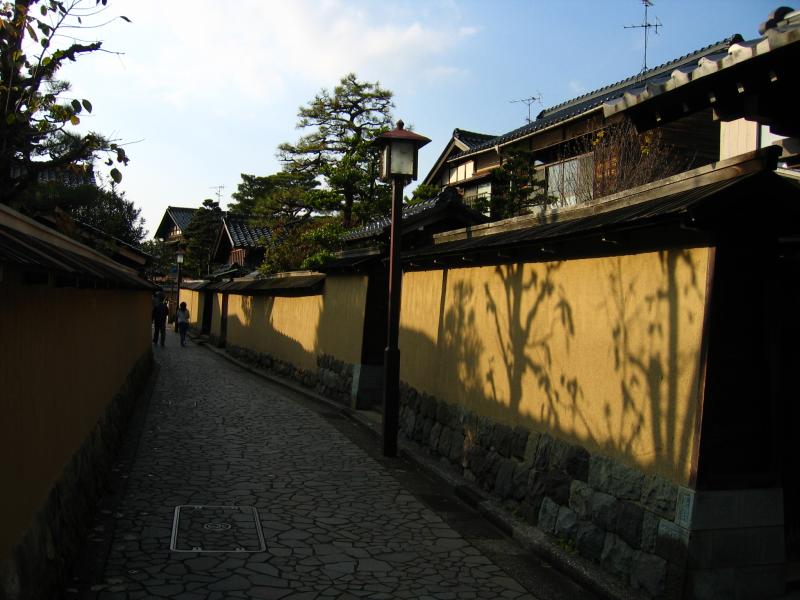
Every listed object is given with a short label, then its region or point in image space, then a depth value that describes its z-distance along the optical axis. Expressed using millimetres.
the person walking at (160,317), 33288
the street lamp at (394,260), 11094
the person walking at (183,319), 34719
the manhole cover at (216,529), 6680
